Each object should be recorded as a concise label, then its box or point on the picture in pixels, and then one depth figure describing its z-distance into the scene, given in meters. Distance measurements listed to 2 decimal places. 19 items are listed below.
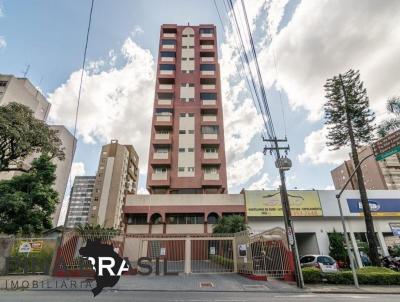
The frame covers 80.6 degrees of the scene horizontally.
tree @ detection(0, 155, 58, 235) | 17.92
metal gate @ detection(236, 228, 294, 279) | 14.95
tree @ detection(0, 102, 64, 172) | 18.30
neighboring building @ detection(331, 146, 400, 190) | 67.19
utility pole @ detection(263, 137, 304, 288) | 12.77
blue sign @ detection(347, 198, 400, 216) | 28.80
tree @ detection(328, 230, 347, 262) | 25.30
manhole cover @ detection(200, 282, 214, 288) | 12.34
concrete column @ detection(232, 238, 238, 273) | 18.48
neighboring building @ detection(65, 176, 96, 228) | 126.78
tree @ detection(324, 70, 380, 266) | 23.91
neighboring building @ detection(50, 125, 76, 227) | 54.31
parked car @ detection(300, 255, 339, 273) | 16.71
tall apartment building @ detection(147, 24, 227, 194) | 34.75
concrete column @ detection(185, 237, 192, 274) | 17.52
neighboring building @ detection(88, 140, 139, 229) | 64.41
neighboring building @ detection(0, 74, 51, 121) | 43.79
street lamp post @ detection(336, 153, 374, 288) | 12.94
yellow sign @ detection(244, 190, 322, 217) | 28.50
